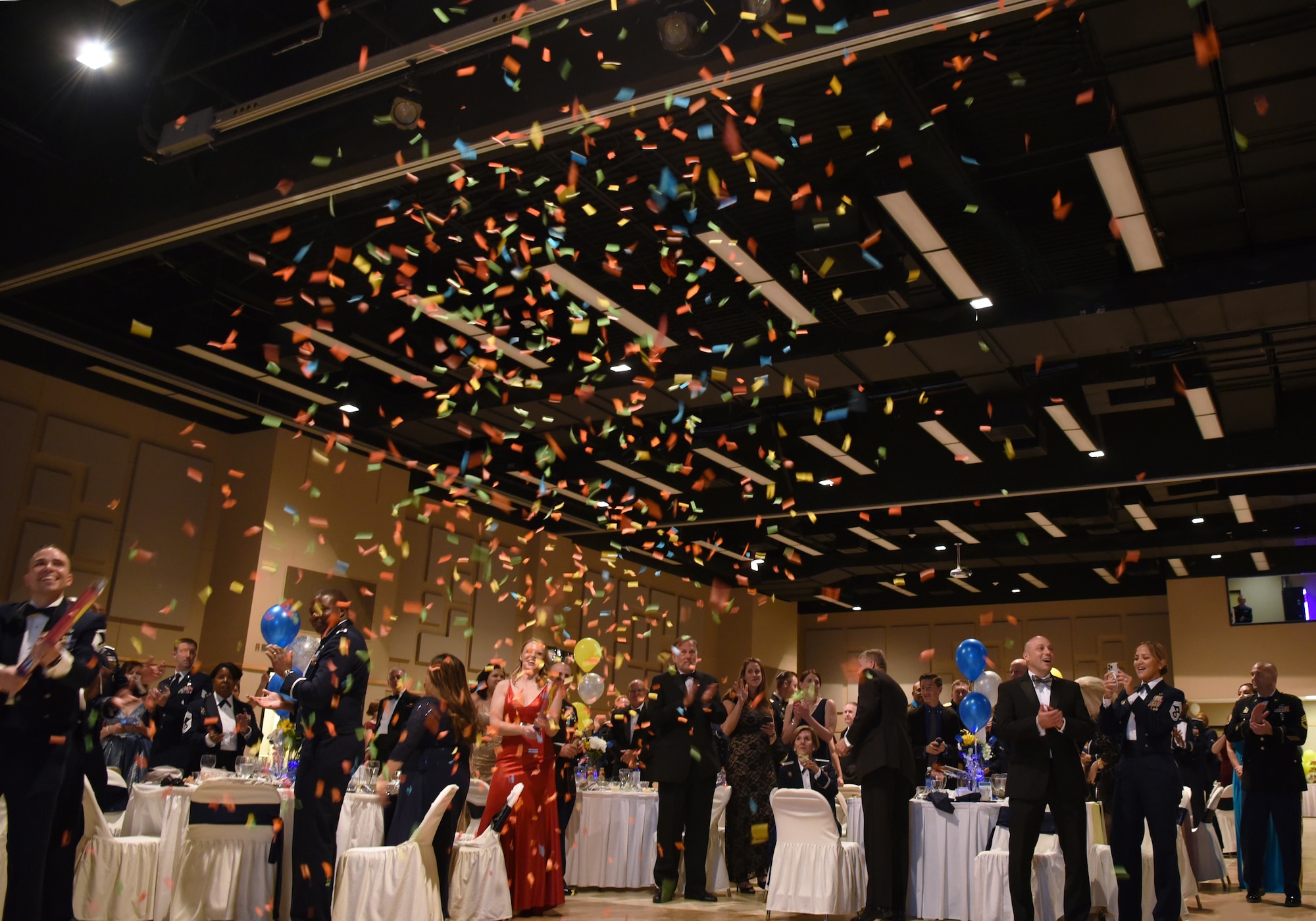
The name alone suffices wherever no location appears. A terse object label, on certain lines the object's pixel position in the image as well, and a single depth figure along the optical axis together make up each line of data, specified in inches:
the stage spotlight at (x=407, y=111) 211.6
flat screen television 636.7
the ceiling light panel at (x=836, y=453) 414.9
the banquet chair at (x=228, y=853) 185.6
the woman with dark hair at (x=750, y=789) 285.7
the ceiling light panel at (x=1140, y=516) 514.3
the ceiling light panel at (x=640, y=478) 459.5
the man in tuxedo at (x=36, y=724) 137.2
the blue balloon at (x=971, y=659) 377.4
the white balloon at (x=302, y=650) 296.5
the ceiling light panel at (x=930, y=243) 252.7
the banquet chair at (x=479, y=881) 191.6
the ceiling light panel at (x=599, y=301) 292.5
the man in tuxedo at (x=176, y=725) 253.0
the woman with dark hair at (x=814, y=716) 261.9
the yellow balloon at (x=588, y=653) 389.4
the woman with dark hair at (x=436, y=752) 194.1
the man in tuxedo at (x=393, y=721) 254.1
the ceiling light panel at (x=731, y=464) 431.5
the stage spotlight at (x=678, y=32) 185.7
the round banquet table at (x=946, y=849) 233.6
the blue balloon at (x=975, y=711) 325.4
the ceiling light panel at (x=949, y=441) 389.1
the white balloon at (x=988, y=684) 382.9
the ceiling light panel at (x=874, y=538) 582.2
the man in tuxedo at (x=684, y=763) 255.0
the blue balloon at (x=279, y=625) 289.0
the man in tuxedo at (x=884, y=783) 225.1
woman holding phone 211.6
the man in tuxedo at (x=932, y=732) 276.8
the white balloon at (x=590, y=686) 383.6
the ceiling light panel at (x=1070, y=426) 367.2
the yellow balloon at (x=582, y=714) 358.5
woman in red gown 218.8
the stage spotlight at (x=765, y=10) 181.0
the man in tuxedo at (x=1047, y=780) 203.6
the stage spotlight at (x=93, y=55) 214.1
